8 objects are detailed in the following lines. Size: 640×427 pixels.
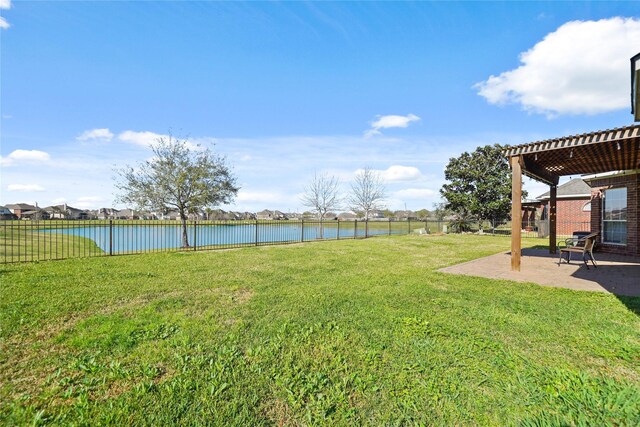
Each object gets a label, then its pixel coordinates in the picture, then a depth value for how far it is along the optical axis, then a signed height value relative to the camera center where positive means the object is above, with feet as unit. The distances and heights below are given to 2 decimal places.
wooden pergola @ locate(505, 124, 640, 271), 19.02 +5.02
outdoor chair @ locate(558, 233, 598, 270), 24.14 -3.14
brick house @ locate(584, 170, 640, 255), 31.58 +0.27
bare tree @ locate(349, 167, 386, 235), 99.60 +7.82
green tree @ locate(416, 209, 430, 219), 173.02 -1.15
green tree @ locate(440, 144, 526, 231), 78.79 +7.57
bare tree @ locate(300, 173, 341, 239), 92.73 +5.89
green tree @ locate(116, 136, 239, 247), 43.98 +4.68
